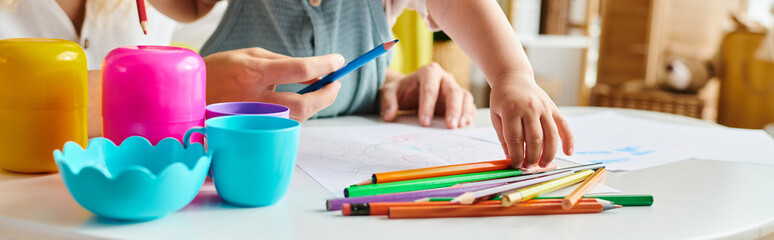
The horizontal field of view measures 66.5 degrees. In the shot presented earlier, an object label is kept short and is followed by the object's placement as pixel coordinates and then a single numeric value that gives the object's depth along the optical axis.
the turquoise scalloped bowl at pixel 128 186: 0.39
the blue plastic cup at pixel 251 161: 0.44
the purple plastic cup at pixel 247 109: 0.54
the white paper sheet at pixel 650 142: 0.71
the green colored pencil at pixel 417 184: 0.49
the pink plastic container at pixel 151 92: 0.49
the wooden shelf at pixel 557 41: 2.77
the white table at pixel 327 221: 0.41
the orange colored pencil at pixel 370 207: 0.45
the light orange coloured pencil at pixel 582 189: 0.47
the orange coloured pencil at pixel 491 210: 0.45
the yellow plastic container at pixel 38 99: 0.50
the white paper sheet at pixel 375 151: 0.59
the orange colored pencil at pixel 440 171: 0.52
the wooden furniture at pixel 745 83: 2.23
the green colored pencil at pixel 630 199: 0.50
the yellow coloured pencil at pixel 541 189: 0.46
